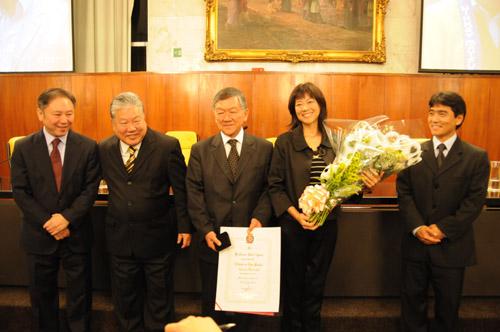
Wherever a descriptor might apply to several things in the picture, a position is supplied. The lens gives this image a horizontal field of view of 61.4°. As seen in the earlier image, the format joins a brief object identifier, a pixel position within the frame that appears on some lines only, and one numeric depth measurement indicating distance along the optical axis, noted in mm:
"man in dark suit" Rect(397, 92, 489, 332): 2166
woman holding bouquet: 2174
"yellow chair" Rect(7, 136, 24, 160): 4197
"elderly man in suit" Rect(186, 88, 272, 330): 2139
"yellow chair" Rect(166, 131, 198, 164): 5297
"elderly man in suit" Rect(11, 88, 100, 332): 2254
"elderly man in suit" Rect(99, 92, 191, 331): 2217
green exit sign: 6746
